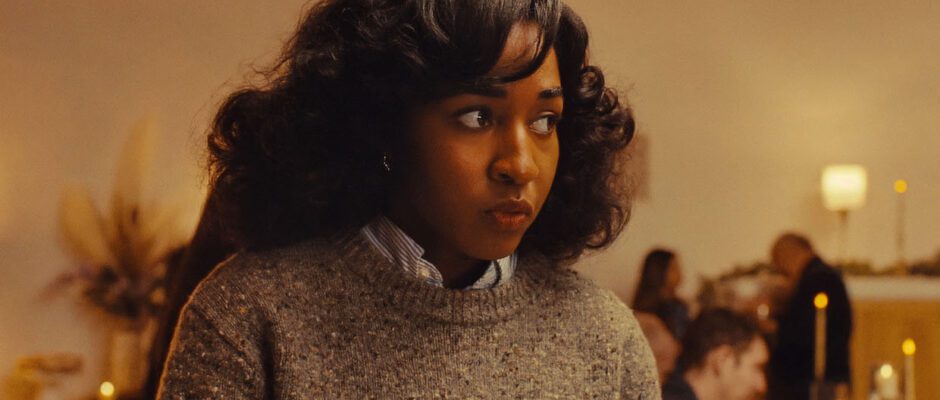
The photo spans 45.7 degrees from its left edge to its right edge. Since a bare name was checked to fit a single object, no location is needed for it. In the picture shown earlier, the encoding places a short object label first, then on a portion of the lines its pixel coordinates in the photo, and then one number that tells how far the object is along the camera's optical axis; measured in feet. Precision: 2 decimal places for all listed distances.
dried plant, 14.66
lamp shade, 20.33
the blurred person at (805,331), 15.61
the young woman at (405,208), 3.28
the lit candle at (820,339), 7.23
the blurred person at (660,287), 16.76
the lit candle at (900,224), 21.07
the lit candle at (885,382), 8.51
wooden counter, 18.76
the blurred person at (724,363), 10.67
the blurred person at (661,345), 10.25
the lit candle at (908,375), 7.22
